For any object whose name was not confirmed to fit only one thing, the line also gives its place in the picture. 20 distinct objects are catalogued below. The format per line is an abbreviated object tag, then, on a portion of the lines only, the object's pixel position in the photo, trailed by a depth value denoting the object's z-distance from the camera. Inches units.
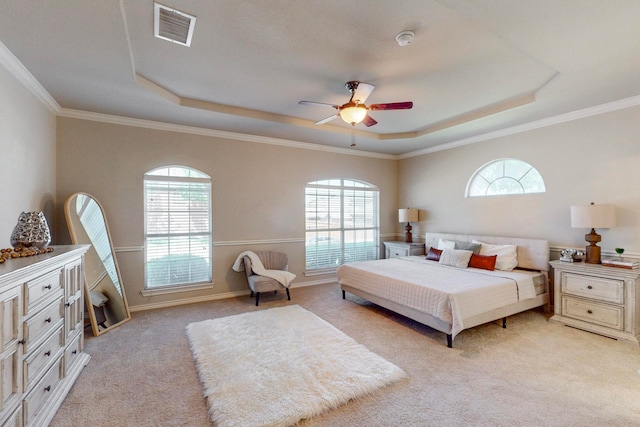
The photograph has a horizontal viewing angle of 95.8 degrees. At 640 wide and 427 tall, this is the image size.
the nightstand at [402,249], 227.8
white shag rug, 82.6
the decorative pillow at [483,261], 165.9
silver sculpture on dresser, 88.5
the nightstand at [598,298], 125.0
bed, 123.6
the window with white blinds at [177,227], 171.0
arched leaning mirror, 138.5
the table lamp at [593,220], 134.0
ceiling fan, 112.8
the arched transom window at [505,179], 175.3
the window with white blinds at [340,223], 226.1
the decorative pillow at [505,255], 165.8
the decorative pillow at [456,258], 173.9
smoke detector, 89.0
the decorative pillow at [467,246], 180.9
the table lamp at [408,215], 238.5
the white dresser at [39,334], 63.2
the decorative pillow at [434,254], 196.9
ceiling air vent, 80.3
